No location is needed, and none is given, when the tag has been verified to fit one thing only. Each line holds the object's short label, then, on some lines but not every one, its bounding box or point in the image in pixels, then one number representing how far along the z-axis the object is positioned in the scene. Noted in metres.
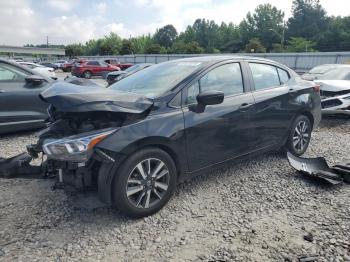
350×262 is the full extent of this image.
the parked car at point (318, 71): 10.02
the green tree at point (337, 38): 68.62
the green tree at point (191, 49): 65.63
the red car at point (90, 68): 30.84
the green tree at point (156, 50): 69.69
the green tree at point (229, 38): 87.50
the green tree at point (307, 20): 85.38
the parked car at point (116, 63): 35.63
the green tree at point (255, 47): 62.23
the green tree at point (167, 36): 107.94
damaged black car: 3.17
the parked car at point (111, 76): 13.11
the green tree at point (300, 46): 67.56
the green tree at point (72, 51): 93.24
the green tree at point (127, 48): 77.56
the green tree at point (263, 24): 87.34
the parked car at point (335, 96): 8.12
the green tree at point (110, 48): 80.97
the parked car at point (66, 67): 39.88
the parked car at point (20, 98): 6.24
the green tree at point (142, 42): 83.80
